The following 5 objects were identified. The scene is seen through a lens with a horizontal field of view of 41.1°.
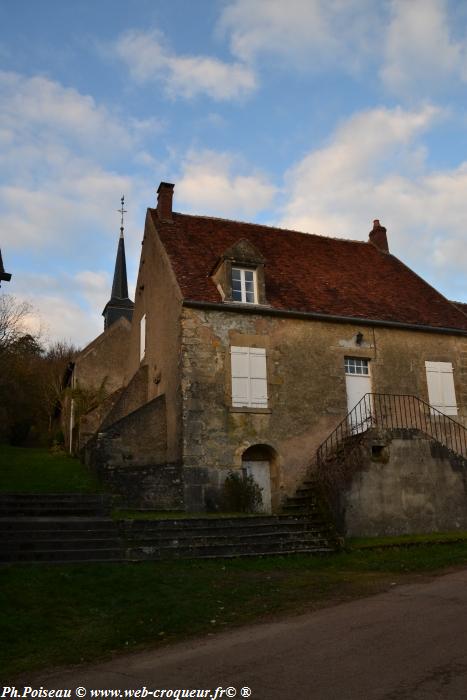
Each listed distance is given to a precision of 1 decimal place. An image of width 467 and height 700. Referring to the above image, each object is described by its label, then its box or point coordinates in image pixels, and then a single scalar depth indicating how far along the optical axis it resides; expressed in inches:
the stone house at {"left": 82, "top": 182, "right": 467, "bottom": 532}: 588.7
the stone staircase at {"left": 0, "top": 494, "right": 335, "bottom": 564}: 401.7
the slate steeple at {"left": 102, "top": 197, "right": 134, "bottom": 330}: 1356.4
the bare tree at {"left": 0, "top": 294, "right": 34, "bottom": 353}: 950.4
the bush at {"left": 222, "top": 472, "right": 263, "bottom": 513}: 564.7
